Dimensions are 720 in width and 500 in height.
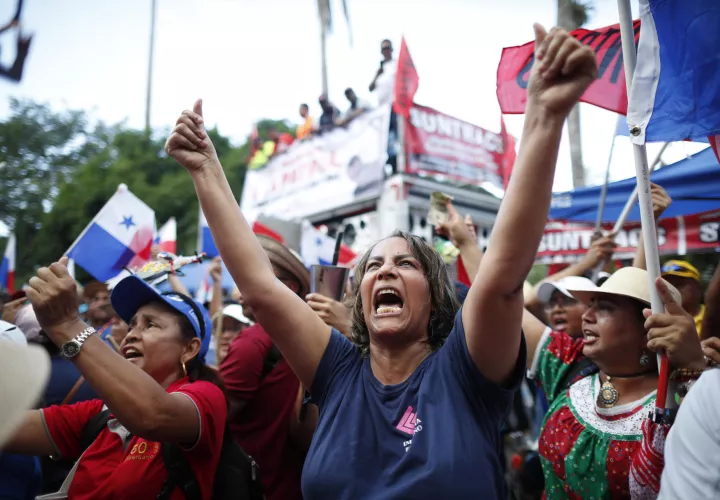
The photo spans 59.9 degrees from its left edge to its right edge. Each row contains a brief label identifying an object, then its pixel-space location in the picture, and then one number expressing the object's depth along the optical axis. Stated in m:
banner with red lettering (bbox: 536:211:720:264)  4.95
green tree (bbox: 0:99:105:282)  15.71
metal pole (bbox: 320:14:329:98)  21.94
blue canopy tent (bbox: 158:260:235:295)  9.66
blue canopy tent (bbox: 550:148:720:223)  4.05
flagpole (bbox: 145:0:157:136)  30.61
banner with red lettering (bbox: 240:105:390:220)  11.20
